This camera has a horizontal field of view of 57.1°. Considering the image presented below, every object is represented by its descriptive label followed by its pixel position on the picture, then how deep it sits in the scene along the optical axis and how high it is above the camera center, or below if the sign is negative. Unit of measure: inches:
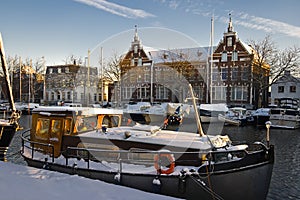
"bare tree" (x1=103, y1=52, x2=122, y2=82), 1635.7 +173.7
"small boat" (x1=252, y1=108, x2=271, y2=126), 1173.7 -68.5
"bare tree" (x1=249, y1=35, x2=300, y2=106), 1612.9 +220.6
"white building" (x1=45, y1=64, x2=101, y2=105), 1847.1 +102.0
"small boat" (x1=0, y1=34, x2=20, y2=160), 519.2 -64.4
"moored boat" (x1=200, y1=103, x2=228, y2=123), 1246.5 -54.3
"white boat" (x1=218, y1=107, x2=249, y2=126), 1163.0 -72.2
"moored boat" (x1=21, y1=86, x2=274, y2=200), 293.4 -68.2
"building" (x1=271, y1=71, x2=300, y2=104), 1845.0 +87.8
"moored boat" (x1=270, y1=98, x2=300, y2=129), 1119.6 -69.3
